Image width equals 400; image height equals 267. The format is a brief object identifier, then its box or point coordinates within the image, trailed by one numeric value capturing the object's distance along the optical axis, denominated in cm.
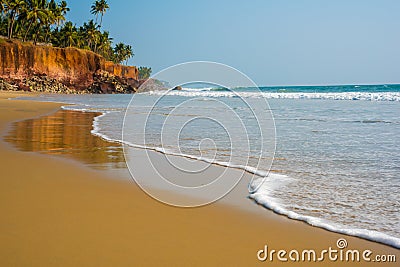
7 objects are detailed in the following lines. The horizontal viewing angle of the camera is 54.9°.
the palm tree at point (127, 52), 10469
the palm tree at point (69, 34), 7050
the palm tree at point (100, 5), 8206
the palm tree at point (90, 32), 7950
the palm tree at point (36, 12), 5684
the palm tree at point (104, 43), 8478
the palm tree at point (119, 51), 10314
